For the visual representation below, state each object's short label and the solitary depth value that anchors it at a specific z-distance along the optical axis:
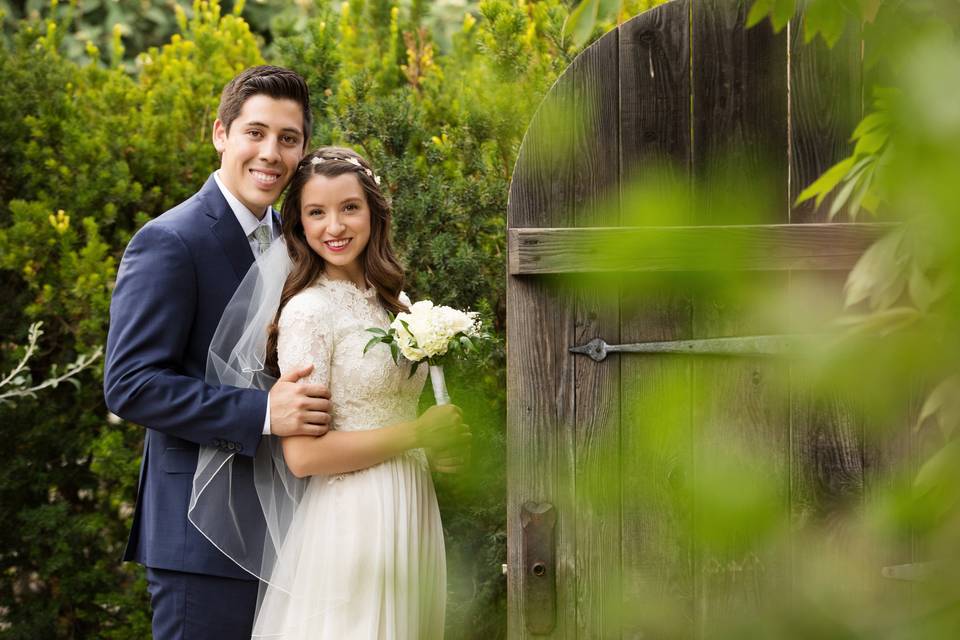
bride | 4.01
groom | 4.00
